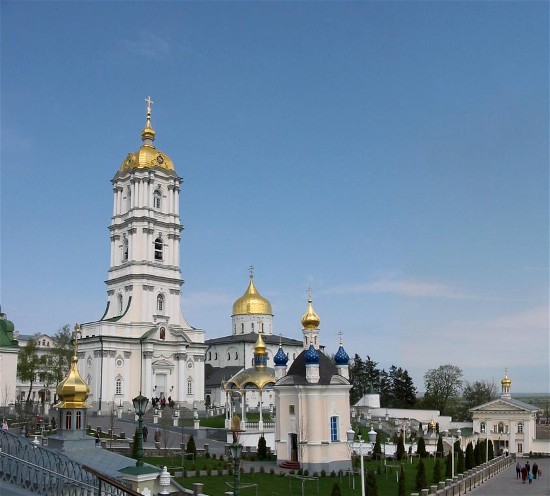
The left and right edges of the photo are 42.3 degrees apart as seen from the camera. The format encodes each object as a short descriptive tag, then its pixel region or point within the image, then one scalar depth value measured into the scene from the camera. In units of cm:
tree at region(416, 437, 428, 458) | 3847
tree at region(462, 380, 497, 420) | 7406
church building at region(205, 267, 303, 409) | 7250
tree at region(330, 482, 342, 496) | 2073
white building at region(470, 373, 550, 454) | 5319
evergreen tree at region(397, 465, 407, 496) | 2328
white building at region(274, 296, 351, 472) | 3066
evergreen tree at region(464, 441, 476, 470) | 3366
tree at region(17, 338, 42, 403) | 5788
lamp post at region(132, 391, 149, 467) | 1645
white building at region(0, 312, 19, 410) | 4728
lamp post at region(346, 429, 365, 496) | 1884
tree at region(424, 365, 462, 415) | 7362
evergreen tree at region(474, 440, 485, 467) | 3538
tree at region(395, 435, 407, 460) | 3684
